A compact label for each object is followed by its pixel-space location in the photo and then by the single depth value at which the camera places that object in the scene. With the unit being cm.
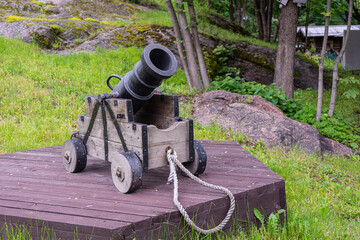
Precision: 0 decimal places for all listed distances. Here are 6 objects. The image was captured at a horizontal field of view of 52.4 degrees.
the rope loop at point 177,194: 235
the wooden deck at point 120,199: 223
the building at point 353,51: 1761
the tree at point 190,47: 852
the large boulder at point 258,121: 620
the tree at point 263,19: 1702
